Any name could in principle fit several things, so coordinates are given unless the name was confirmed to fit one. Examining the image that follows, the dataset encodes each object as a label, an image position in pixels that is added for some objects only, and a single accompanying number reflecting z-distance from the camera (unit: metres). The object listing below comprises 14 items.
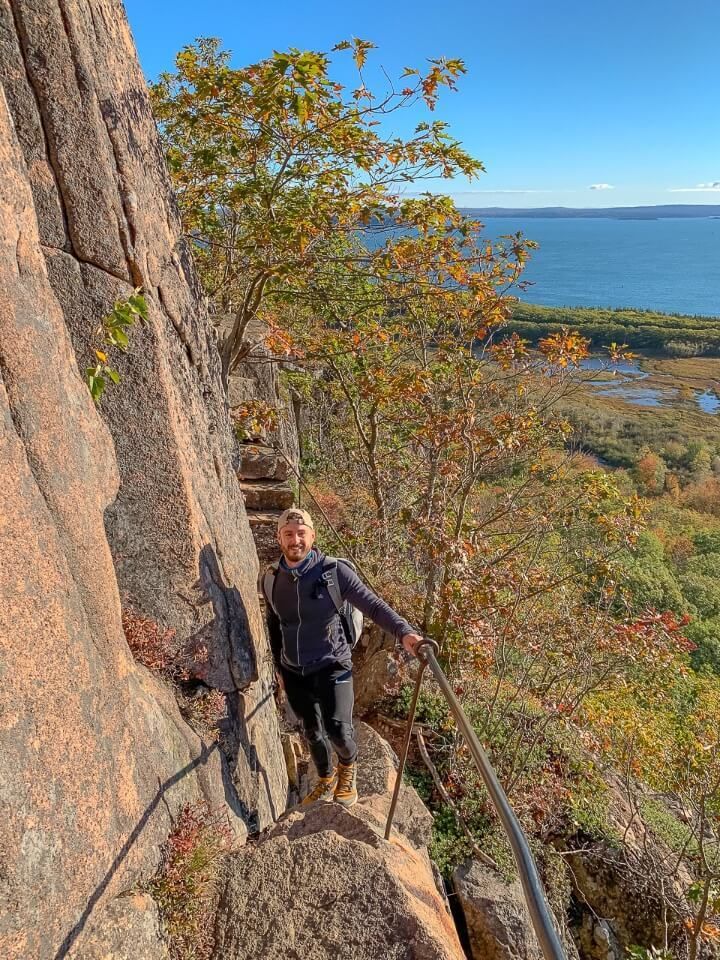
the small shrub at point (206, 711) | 4.71
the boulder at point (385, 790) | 5.63
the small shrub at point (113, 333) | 4.02
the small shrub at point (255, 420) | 9.25
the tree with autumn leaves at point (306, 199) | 7.04
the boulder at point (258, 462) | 10.34
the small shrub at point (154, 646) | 4.48
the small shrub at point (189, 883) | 3.27
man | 4.74
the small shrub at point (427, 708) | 8.63
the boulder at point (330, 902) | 3.30
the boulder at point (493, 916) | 5.87
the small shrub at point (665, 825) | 8.75
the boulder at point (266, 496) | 10.08
